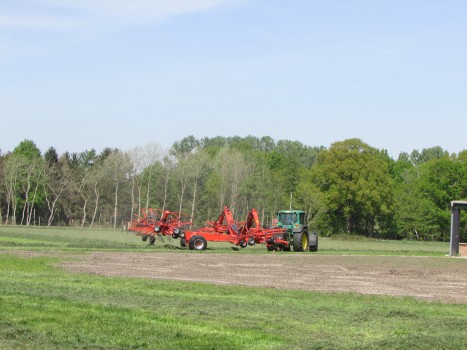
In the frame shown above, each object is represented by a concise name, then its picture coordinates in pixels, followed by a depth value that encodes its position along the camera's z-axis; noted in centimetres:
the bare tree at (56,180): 12358
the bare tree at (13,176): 11475
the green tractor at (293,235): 4934
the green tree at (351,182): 10256
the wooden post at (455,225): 5238
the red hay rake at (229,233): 4828
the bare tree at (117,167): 12180
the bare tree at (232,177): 11525
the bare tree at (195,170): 11875
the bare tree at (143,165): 12406
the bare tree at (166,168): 12275
